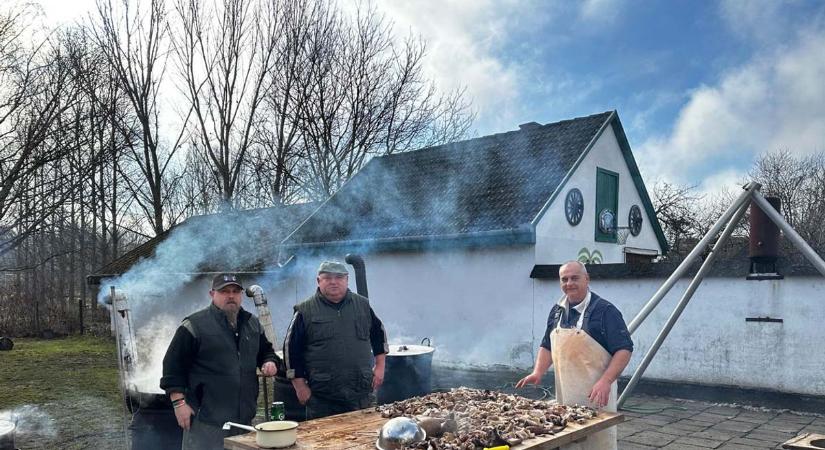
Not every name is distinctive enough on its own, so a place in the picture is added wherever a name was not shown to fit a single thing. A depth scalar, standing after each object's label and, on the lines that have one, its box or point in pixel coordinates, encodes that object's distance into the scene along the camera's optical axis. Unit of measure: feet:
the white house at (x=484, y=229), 38.65
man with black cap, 14.23
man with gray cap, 16.11
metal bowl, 10.73
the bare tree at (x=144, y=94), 72.38
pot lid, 23.45
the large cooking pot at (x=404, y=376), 22.88
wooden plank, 11.13
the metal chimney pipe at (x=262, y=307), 24.95
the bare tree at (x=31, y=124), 28.17
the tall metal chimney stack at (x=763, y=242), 21.13
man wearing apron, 14.51
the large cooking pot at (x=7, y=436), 12.83
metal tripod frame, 19.63
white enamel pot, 10.68
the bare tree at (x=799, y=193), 71.31
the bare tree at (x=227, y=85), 74.74
